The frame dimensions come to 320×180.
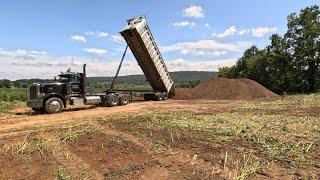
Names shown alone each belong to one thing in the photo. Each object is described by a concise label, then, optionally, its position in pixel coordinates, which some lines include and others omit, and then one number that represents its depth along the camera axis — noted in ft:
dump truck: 33.07
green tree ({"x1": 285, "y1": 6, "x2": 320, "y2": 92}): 66.03
